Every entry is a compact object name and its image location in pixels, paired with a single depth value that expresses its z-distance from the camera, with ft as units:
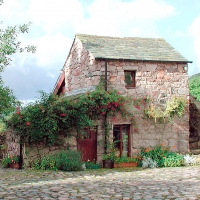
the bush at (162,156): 49.92
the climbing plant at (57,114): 46.65
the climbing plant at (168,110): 51.52
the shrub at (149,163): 49.52
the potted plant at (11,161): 49.31
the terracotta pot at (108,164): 49.14
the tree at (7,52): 53.83
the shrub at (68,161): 44.72
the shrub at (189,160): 50.26
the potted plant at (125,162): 49.67
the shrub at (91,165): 48.78
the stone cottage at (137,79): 51.16
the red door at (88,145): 50.24
